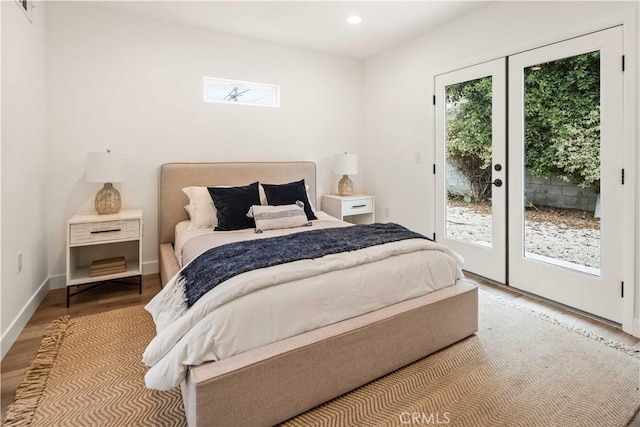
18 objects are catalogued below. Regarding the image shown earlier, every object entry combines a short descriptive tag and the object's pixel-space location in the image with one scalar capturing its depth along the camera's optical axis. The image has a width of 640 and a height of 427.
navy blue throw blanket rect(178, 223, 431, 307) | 1.72
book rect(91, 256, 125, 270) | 2.95
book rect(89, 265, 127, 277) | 2.91
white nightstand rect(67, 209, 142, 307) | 2.77
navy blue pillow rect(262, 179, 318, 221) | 3.29
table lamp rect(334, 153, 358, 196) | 4.26
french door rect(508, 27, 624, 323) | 2.37
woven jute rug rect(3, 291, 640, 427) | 1.56
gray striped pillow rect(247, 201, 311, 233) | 2.91
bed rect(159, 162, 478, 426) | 1.35
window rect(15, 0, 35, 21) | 2.37
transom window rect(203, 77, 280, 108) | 3.77
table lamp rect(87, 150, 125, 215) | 2.92
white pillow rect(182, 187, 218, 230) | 3.11
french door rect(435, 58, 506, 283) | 3.14
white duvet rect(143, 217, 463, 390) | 1.41
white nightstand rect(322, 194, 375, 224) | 4.21
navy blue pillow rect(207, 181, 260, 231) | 2.98
